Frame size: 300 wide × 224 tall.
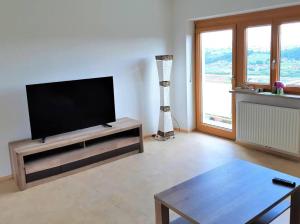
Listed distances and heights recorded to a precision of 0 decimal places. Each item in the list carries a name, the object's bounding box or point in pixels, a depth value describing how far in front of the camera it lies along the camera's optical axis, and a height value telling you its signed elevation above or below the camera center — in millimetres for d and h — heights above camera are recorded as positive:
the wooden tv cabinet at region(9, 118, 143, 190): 3439 -1014
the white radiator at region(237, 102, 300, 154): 3803 -851
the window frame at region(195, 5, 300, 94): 3843 +529
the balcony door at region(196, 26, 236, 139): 4664 -232
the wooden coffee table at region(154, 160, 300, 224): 1960 -937
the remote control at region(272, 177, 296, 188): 2266 -909
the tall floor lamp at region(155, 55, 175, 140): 4703 -477
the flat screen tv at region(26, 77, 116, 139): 3586 -426
